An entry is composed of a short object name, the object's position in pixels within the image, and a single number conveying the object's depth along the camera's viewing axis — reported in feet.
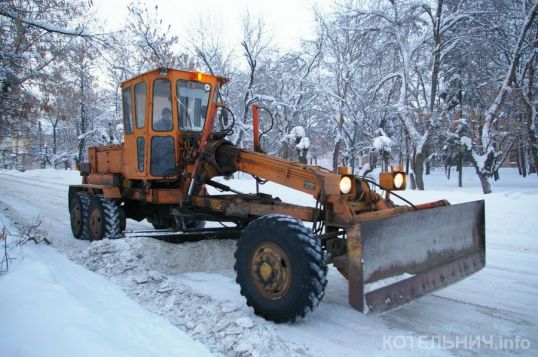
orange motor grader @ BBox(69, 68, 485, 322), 12.50
